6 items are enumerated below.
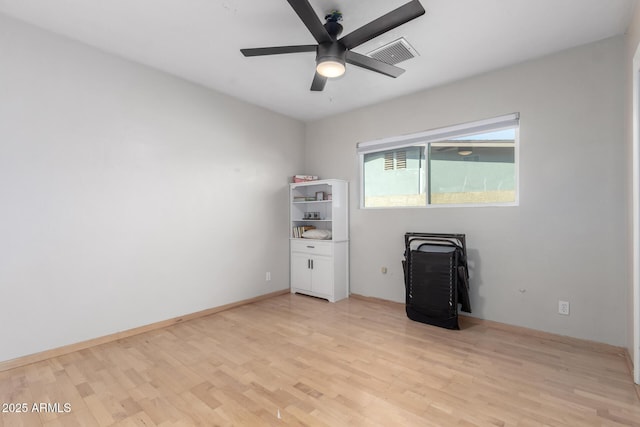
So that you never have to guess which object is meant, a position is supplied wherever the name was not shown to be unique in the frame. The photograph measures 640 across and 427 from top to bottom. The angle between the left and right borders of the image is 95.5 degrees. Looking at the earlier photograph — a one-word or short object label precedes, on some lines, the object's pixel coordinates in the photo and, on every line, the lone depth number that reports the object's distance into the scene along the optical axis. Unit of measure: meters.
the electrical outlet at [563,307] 2.61
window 3.03
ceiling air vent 2.47
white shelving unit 3.95
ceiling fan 1.70
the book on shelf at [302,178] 4.38
